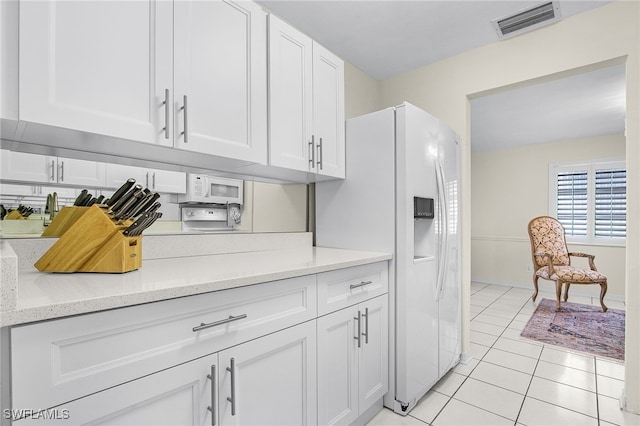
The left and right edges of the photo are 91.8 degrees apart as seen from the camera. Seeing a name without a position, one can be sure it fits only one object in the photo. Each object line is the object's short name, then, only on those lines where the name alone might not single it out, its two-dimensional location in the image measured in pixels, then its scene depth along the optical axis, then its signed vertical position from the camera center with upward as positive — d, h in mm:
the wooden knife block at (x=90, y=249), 1040 -121
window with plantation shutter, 4656 +194
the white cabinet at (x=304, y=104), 1638 +639
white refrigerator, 1796 -66
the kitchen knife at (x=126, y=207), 1119 +22
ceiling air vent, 2000 +1311
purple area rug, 2796 -1222
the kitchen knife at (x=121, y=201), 1138 +45
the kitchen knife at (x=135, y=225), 1101 -44
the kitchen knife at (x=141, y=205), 1155 +30
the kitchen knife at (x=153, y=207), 1211 +24
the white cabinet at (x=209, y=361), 713 -451
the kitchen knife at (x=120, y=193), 1162 +76
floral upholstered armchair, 3883 -626
